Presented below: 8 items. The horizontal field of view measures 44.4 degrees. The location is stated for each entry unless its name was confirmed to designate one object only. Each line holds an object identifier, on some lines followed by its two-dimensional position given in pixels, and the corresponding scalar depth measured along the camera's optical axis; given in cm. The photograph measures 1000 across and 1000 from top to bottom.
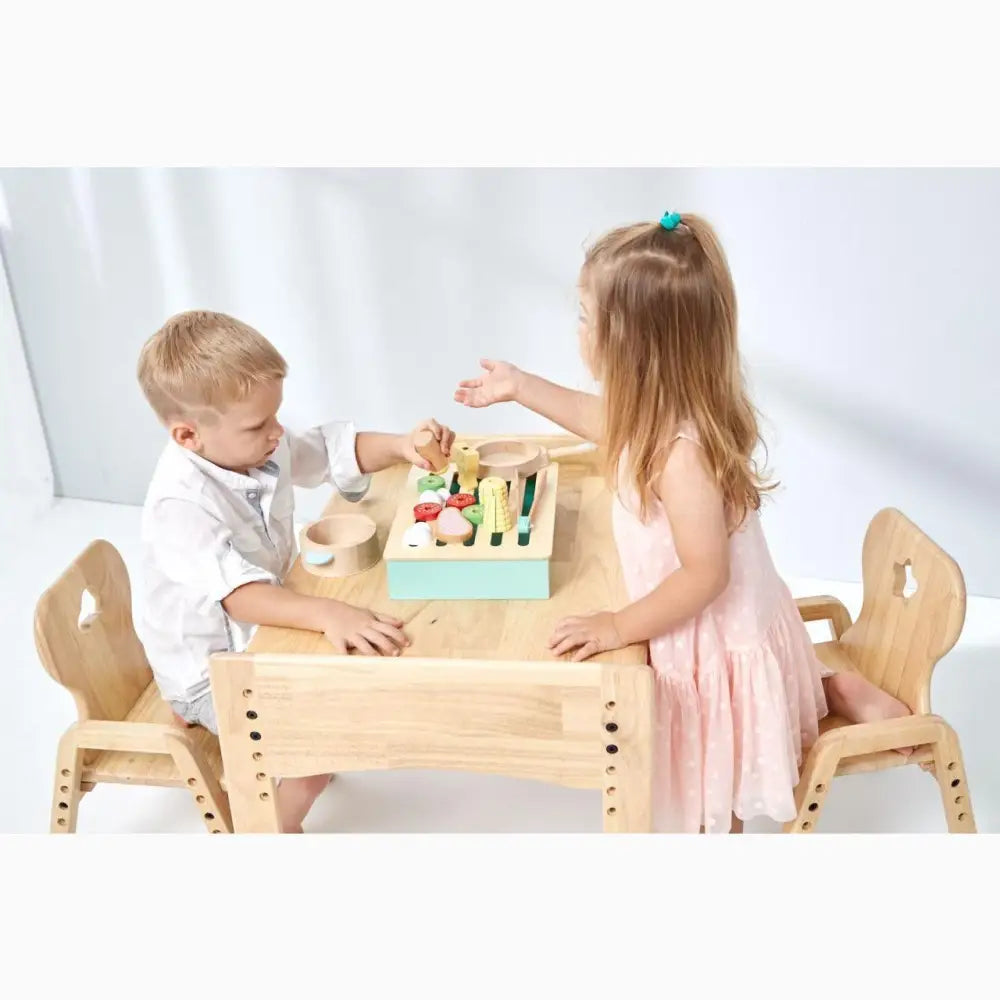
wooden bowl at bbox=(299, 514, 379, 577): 153
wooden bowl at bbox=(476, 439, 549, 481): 164
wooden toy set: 145
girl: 135
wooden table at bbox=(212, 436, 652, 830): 130
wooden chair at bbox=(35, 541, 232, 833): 150
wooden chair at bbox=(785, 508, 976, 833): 145
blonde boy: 144
